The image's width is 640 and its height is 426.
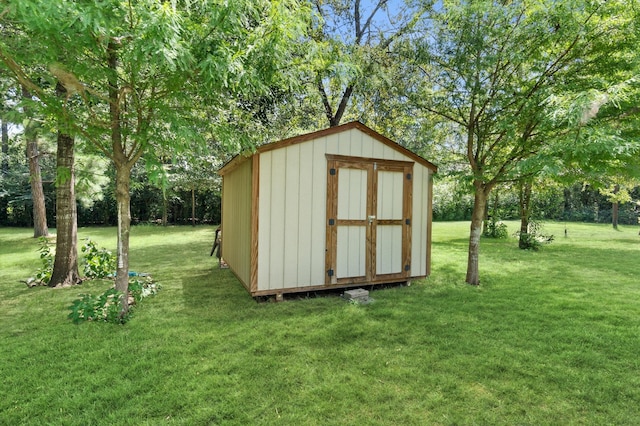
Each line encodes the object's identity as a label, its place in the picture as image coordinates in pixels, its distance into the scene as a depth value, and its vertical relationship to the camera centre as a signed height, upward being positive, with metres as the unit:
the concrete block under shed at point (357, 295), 4.29 -1.17
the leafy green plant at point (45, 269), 4.88 -1.00
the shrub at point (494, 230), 12.14 -0.79
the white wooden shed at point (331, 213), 4.16 -0.08
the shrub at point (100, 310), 3.35 -1.10
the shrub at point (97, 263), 5.24 -0.95
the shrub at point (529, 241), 9.30 -0.94
